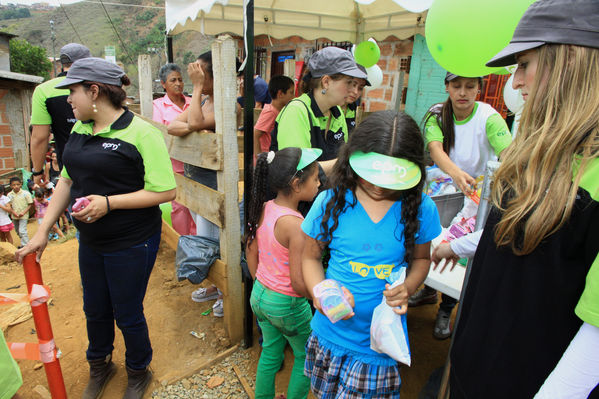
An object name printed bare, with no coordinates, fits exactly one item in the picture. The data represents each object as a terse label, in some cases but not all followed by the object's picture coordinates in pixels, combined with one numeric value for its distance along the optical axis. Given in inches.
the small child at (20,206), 255.6
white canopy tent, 184.4
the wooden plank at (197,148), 97.9
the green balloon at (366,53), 209.3
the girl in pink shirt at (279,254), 75.2
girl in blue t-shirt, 56.9
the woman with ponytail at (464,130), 93.0
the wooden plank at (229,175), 91.2
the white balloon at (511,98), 155.3
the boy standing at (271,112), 140.0
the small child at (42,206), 270.4
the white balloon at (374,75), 247.3
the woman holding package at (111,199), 77.7
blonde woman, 31.6
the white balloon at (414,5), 121.0
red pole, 75.3
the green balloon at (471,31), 74.4
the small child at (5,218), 242.5
